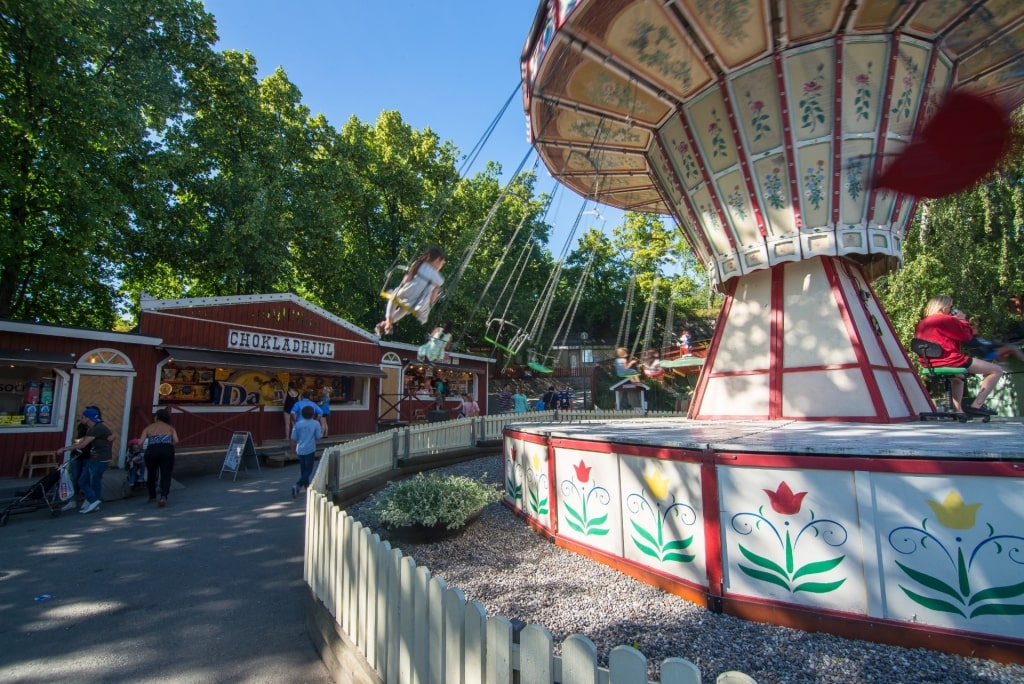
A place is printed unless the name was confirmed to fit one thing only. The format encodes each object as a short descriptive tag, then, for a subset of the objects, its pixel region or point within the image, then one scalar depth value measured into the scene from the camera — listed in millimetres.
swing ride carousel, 3199
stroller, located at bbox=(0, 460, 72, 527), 7840
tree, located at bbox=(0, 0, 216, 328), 13570
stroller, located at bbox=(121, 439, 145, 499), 9570
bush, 5992
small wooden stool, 10896
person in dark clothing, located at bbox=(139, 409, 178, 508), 8594
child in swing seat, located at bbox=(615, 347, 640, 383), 13219
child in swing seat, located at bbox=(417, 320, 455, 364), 9366
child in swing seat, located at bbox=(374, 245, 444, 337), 7254
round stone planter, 6074
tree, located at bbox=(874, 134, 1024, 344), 15617
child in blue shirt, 9109
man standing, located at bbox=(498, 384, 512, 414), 27141
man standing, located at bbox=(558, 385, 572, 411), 24962
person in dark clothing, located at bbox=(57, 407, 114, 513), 8133
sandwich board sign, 10953
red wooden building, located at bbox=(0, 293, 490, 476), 11297
